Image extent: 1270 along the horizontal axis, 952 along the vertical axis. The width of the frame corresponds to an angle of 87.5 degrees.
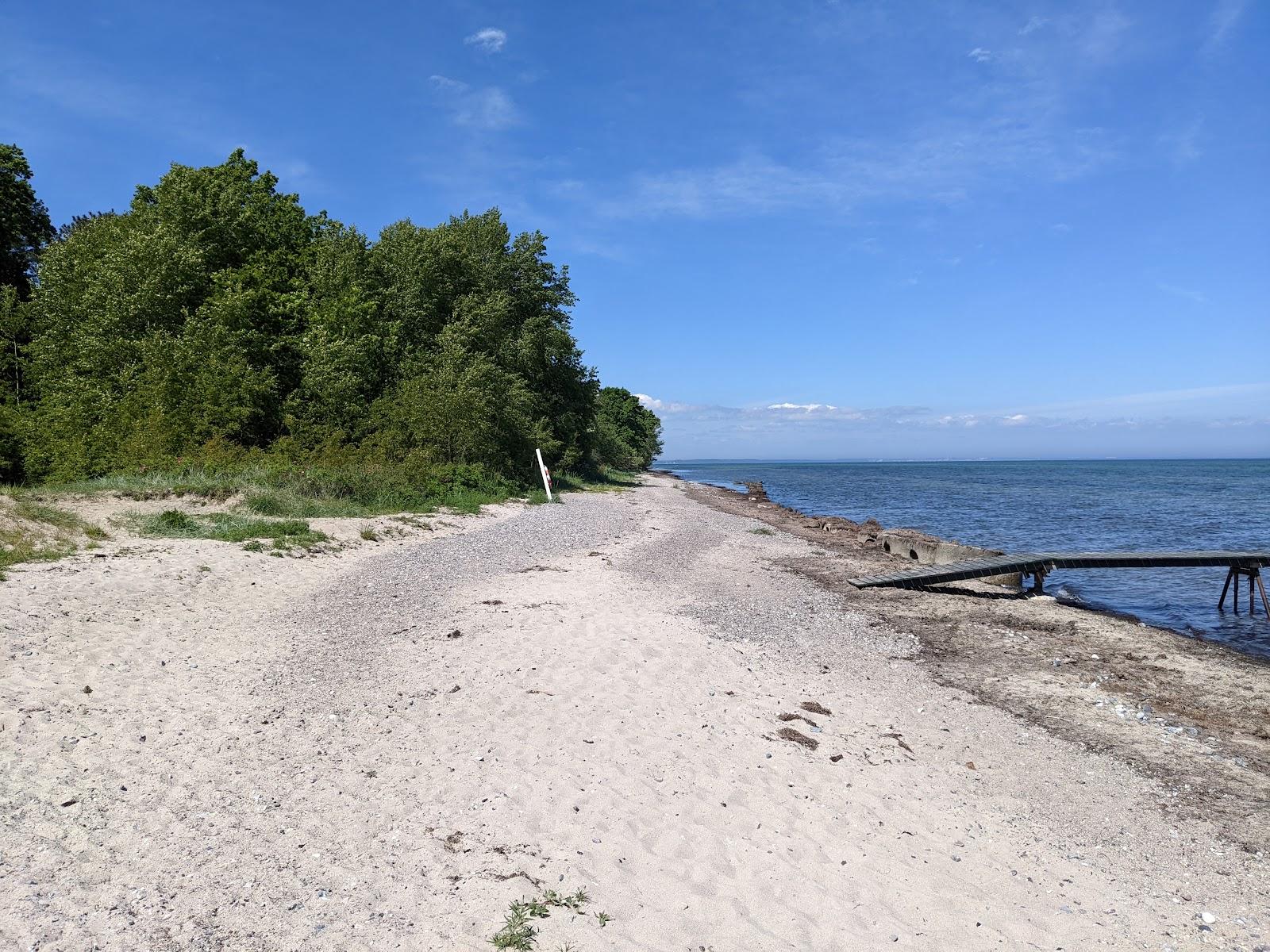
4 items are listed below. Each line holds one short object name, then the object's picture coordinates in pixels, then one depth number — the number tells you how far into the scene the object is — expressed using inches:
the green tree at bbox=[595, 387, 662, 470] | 2674.7
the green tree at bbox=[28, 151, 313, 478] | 1013.8
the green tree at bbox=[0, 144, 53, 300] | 1272.1
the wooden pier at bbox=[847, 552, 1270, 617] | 716.0
